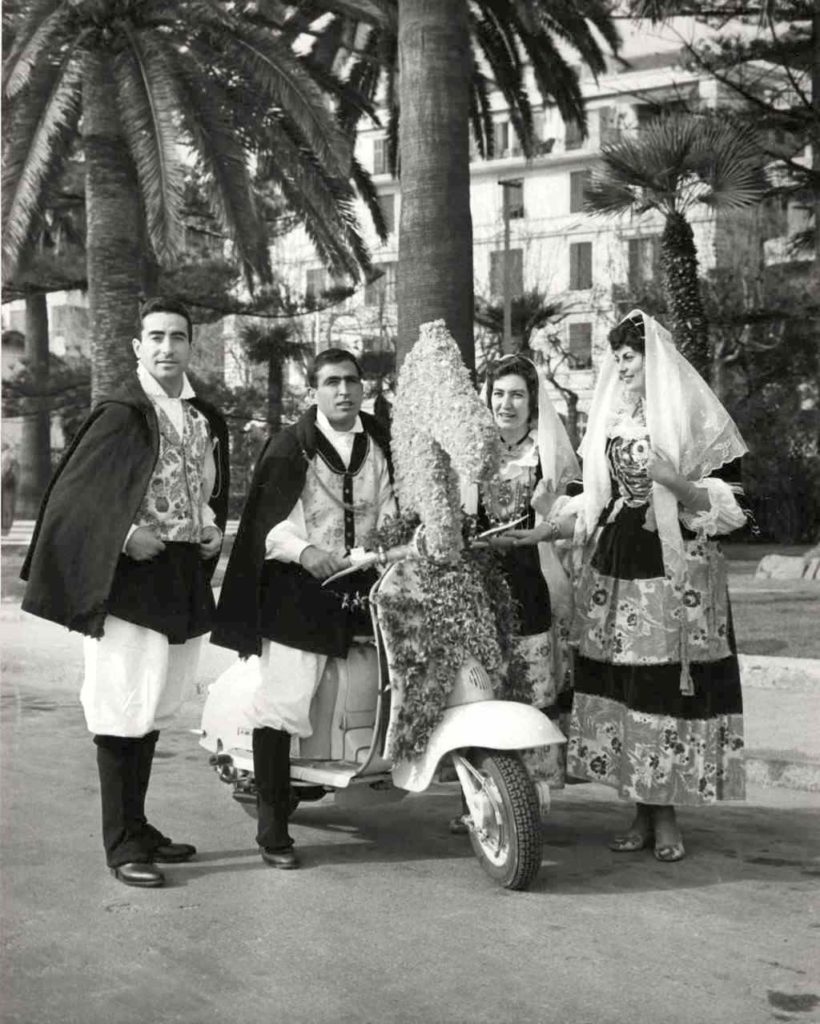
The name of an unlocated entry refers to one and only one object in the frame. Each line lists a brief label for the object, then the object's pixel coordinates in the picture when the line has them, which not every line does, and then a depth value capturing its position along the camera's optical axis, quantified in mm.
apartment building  36625
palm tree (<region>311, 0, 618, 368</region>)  10953
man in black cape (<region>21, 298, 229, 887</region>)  5336
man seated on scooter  5598
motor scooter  5121
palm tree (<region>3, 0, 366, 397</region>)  14156
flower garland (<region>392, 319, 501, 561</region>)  5312
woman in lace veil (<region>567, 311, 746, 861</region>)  5668
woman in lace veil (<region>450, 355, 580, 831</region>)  5941
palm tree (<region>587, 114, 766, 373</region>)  16578
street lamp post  22312
